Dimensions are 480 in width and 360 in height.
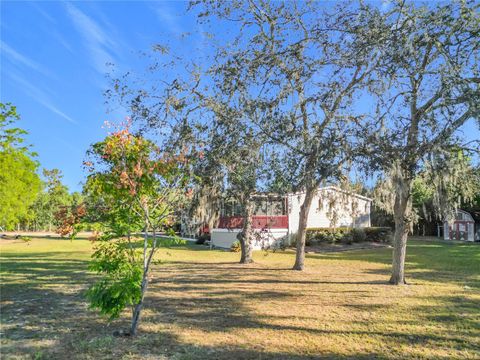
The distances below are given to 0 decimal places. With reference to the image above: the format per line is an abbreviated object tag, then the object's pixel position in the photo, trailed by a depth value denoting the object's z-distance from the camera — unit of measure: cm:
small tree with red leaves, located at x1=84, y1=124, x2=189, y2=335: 615
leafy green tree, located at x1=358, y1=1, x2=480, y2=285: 800
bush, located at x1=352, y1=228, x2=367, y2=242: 2992
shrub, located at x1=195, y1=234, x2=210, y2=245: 3153
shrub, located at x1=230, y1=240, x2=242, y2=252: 2467
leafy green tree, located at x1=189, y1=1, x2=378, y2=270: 949
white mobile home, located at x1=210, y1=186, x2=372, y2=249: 2616
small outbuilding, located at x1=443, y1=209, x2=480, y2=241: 3331
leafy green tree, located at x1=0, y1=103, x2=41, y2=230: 1708
